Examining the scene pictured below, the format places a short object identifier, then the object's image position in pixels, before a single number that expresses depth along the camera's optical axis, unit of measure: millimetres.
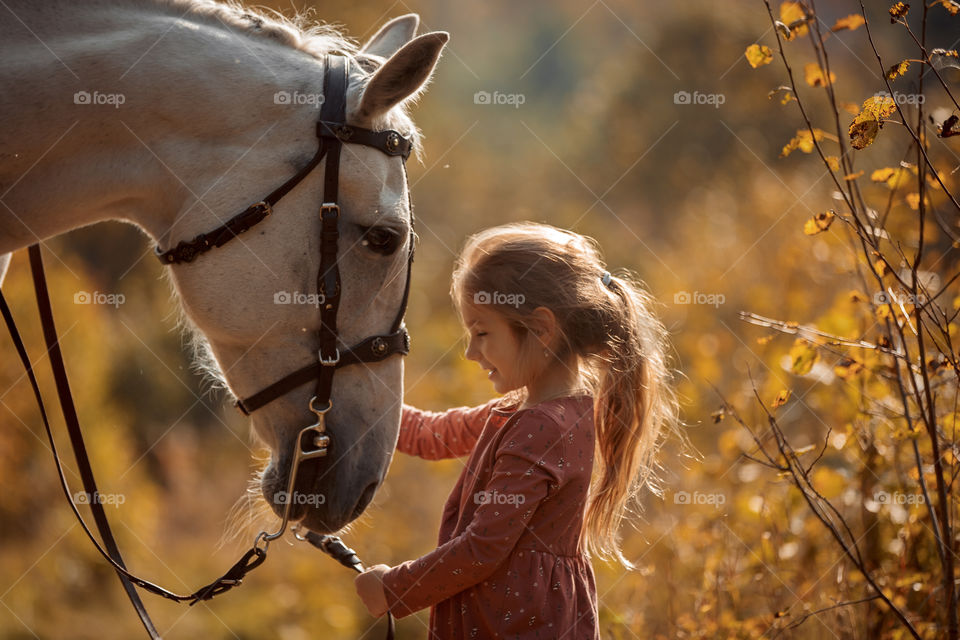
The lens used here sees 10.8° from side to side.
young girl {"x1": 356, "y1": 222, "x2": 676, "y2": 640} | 6354
